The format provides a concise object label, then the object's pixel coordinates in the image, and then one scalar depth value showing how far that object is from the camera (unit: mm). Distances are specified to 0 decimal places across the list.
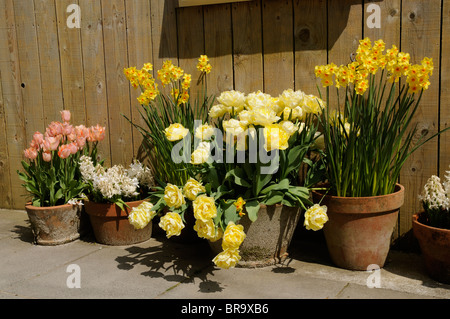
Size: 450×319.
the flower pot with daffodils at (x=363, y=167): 2088
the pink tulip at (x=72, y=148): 2775
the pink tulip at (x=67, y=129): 2895
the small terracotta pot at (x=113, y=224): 2730
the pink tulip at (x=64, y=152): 2740
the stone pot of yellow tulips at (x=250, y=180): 2104
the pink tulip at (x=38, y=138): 2857
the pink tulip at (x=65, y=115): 2984
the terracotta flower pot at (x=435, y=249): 2035
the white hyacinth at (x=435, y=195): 2115
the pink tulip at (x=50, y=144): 2789
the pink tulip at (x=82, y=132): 2926
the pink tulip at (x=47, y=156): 2783
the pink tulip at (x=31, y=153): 2811
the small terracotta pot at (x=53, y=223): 2816
